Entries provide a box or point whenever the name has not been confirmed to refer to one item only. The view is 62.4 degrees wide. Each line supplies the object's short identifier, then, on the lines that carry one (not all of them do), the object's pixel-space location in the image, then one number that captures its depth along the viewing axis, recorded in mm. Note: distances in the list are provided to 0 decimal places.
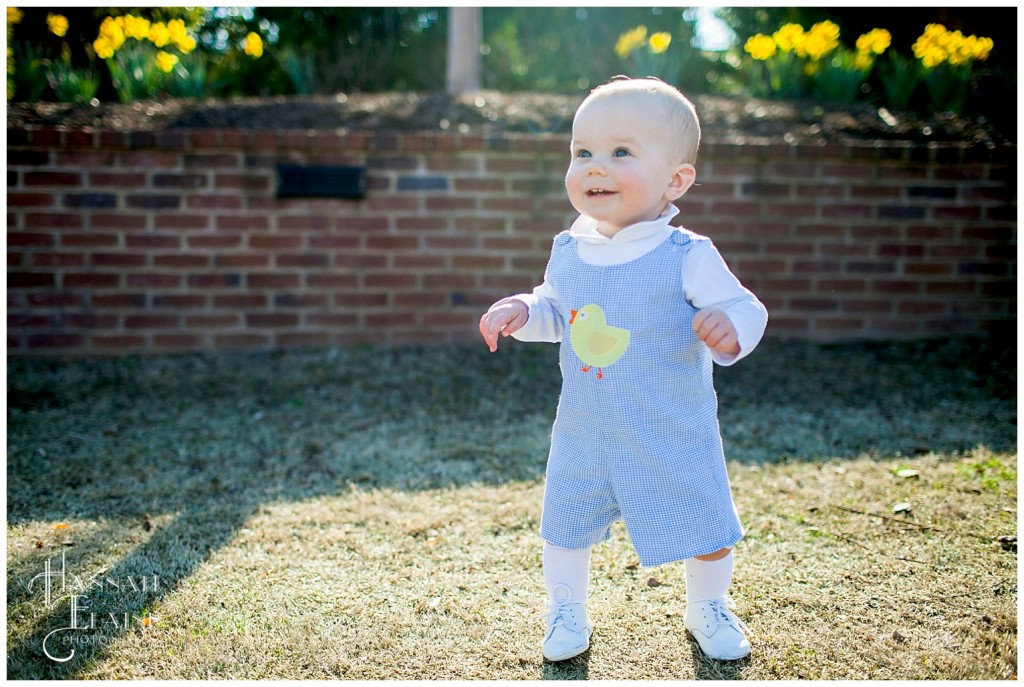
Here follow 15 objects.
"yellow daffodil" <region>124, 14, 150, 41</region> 7453
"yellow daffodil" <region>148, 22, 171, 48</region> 7285
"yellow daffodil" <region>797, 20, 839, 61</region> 6430
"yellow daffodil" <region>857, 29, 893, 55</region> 6207
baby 1840
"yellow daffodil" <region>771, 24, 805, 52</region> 6562
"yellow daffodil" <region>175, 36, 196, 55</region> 7488
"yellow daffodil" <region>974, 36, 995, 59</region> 6630
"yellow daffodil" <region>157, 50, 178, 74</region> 5969
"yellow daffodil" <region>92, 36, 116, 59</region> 6326
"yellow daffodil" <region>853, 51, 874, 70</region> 5961
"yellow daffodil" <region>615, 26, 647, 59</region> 7556
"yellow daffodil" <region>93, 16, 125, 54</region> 7328
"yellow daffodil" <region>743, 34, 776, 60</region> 6645
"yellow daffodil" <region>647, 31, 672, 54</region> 6621
